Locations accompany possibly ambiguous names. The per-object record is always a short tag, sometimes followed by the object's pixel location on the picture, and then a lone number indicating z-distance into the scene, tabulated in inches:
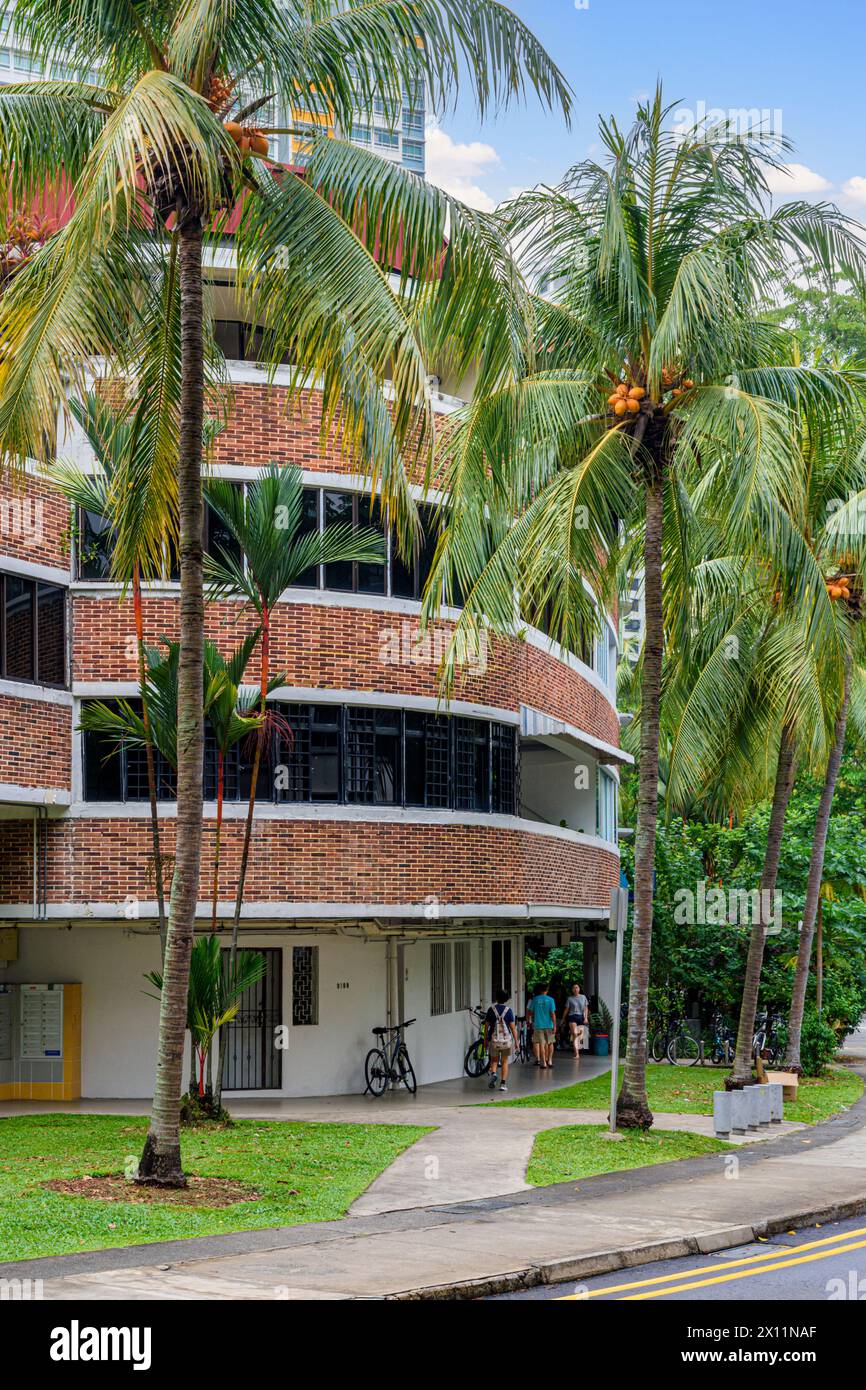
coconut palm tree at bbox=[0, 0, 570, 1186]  528.1
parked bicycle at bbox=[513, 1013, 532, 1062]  1332.4
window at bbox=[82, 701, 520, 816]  874.8
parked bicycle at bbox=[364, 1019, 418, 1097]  1021.8
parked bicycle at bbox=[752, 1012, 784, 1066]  1194.6
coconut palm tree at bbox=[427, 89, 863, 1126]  722.8
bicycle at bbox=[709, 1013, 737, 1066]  1250.6
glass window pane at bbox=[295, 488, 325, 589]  902.4
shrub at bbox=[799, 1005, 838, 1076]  1160.2
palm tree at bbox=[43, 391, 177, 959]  621.0
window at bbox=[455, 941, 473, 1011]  1208.8
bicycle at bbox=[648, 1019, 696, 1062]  1264.8
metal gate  994.1
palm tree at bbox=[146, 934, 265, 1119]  713.6
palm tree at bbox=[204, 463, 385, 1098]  730.8
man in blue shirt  1215.6
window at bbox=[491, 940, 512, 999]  1336.5
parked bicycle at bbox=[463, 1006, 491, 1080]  1172.5
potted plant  1417.3
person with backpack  1071.0
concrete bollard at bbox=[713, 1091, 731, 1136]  804.6
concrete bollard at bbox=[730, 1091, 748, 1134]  821.2
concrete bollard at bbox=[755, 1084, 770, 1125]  856.3
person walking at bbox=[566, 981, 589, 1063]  1365.4
